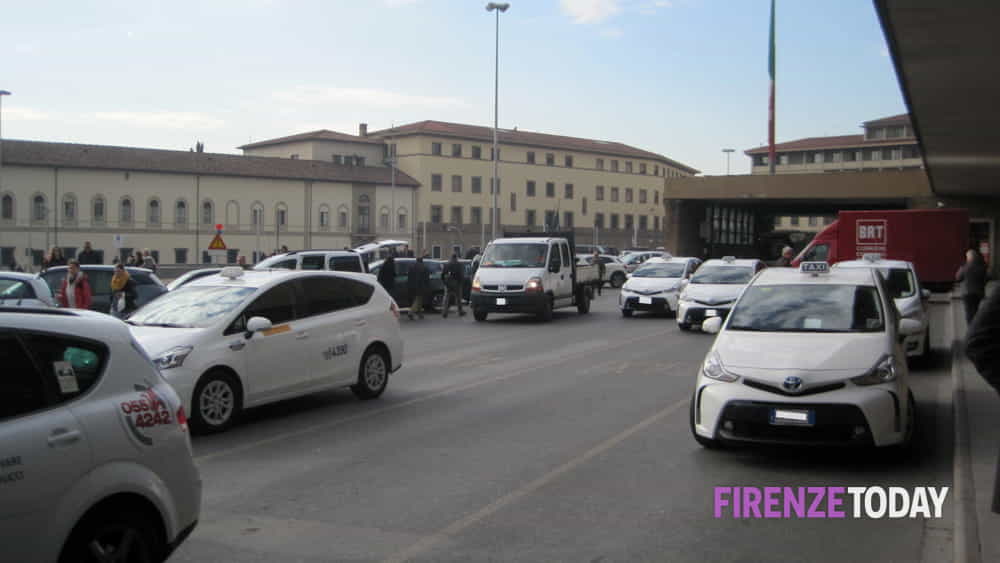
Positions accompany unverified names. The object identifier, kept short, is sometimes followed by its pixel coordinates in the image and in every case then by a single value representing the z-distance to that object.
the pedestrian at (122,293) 16.86
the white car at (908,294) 14.30
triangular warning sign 30.56
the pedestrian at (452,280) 26.06
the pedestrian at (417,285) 25.09
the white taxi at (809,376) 7.55
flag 56.12
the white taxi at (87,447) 3.91
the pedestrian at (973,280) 16.78
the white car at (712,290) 20.62
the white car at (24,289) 12.76
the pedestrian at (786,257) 26.55
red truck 26.62
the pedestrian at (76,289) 16.02
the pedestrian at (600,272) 29.56
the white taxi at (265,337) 9.13
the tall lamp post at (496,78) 43.42
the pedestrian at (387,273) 24.39
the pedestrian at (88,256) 24.33
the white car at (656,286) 24.77
